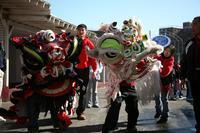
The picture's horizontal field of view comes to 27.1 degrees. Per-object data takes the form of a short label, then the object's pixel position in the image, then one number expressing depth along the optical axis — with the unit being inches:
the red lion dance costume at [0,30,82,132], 271.4
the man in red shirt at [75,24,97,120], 340.2
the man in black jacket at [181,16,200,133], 258.7
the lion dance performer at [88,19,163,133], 260.5
